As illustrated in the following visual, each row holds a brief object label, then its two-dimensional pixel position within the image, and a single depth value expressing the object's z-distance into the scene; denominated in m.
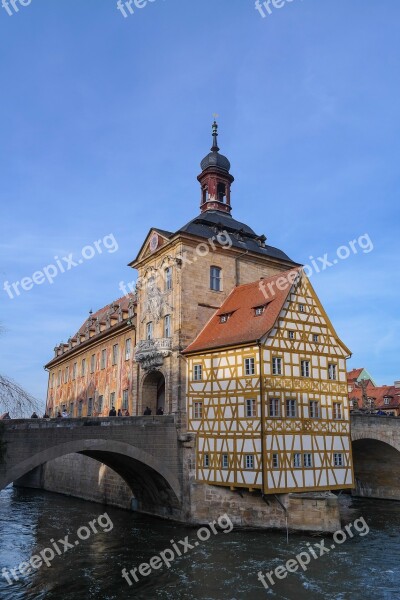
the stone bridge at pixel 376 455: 32.31
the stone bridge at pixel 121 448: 20.48
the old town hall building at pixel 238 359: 23.27
